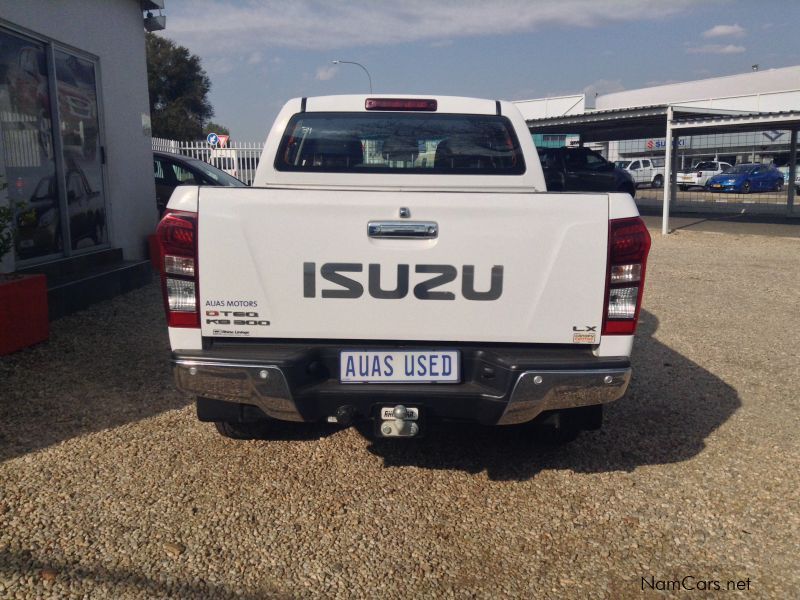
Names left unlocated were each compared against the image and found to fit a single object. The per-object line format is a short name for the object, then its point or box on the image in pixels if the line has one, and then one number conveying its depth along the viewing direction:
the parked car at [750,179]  32.88
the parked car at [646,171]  39.84
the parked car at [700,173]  36.51
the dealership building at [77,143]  6.96
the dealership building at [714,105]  38.72
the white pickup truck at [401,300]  3.00
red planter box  5.48
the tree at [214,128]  58.01
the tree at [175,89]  46.88
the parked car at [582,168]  21.70
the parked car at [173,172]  11.59
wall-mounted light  9.91
